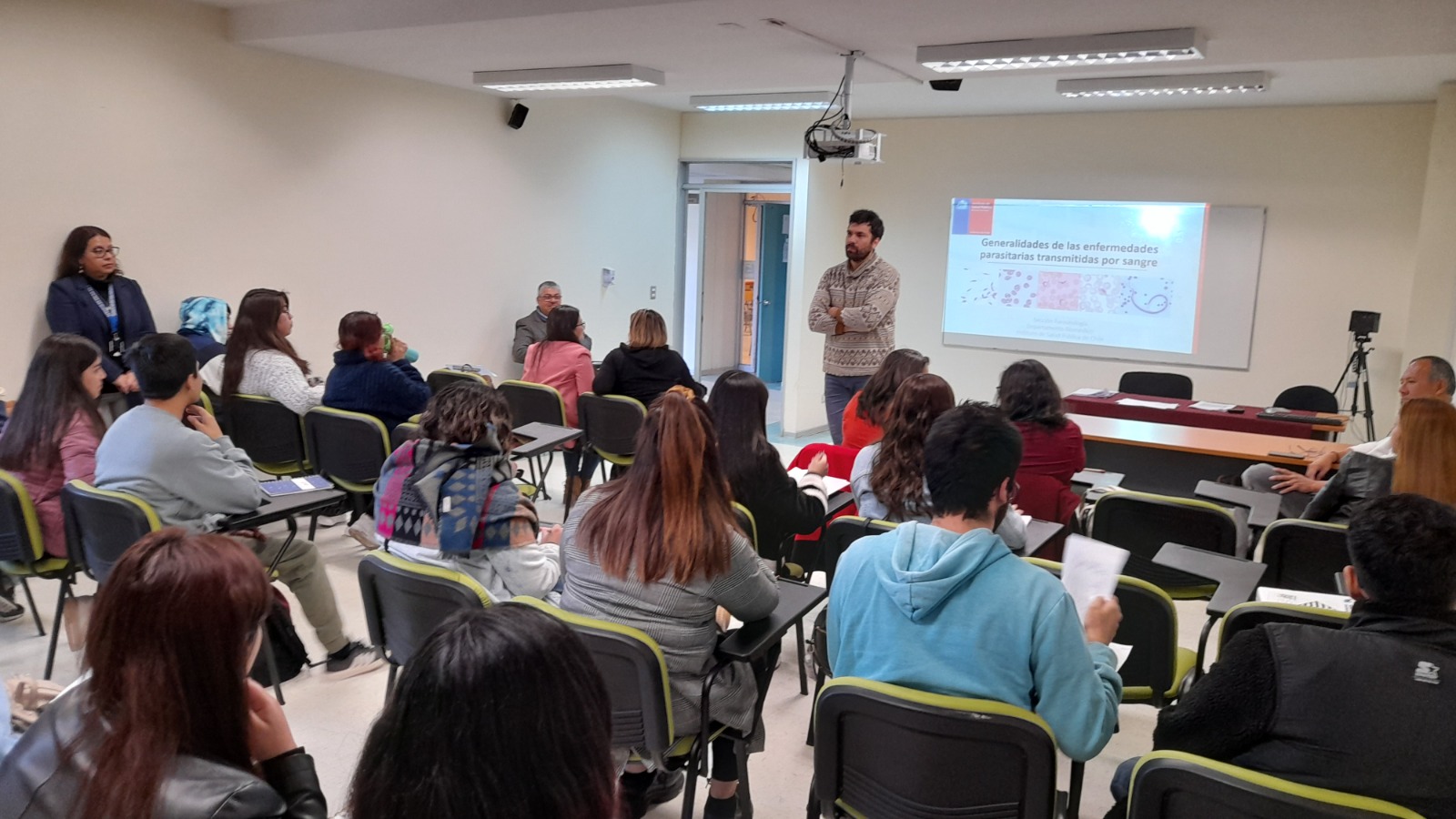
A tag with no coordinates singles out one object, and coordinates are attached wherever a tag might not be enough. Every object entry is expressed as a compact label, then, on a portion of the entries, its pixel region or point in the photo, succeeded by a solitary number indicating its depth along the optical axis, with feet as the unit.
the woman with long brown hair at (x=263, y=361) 15.48
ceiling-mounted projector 18.49
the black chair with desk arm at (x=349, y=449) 14.33
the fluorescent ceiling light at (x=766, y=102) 22.98
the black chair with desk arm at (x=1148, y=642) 8.14
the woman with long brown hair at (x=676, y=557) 7.37
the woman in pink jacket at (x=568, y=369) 18.39
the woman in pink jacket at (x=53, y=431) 10.79
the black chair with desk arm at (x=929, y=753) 5.55
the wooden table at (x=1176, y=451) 15.71
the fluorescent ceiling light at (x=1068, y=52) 14.35
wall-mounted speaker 24.11
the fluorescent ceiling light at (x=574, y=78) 19.07
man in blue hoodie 5.58
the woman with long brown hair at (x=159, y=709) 4.06
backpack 7.80
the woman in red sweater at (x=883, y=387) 12.10
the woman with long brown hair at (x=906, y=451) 10.05
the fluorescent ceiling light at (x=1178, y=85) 19.06
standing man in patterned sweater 17.80
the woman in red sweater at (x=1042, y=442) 11.62
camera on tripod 21.85
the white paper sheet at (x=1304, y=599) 8.06
